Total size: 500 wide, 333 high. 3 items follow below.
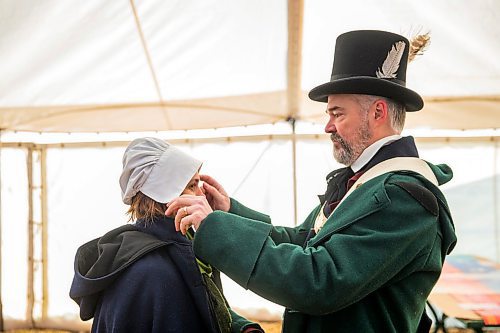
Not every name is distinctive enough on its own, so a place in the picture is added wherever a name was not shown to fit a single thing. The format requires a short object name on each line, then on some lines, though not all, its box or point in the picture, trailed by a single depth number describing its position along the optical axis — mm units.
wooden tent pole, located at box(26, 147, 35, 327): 5375
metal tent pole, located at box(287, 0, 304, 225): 3146
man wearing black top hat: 1346
